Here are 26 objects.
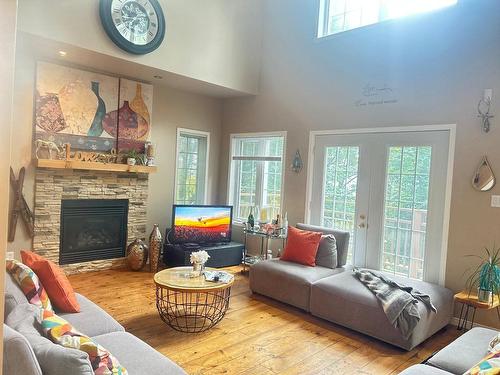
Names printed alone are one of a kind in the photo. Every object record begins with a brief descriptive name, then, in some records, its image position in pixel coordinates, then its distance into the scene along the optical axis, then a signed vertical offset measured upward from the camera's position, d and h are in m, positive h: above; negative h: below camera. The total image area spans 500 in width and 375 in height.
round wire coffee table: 3.23 -1.40
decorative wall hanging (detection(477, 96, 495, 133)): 3.70 +0.80
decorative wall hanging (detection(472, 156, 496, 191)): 3.67 +0.15
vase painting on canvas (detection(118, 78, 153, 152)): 5.18 +0.80
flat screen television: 5.39 -0.75
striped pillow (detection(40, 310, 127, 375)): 1.52 -0.76
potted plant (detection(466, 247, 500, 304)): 3.37 -0.82
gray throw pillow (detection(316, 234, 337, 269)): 4.38 -0.84
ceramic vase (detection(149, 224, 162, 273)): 5.25 -1.12
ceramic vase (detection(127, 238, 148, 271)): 5.17 -1.20
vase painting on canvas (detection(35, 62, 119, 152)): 4.45 +0.78
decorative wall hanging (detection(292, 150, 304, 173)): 5.38 +0.25
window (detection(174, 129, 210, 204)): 6.11 +0.12
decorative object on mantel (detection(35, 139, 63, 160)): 4.41 +0.20
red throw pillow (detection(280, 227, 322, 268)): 4.36 -0.80
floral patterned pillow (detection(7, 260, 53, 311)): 2.20 -0.74
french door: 4.09 -0.12
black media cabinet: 5.21 -1.18
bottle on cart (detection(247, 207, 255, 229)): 5.55 -0.66
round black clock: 4.20 +1.74
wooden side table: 3.36 -1.04
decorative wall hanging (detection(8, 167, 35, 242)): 4.32 -0.51
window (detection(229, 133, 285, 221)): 5.81 +0.08
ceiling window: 4.32 +2.22
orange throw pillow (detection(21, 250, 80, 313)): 2.47 -0.80
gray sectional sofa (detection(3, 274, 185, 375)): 1.27 -0.77
